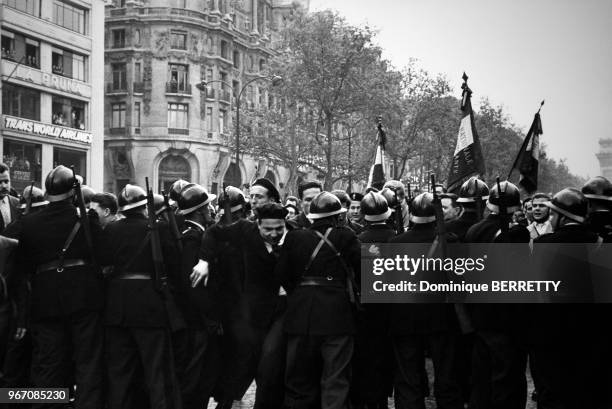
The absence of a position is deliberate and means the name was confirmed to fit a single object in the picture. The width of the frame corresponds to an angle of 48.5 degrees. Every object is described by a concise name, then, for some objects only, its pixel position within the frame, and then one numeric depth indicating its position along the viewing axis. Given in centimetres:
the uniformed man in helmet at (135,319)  633
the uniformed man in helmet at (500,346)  618
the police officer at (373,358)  682
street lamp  3123
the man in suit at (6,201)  849
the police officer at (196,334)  665
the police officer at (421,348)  639
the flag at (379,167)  1371
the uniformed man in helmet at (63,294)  630
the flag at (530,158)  1013
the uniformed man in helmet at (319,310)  614
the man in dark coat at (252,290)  680
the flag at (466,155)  1016
